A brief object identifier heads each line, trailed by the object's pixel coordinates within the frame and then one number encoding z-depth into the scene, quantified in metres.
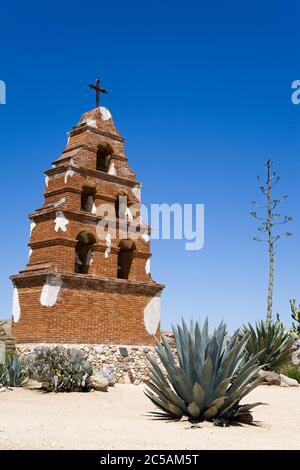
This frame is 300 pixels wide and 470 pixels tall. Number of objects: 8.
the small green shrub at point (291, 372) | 13.62
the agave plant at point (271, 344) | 12.56
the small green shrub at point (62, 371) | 10.04
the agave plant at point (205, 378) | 6.52
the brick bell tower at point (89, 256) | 13.39
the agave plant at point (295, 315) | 21.21
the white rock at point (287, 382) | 12.24
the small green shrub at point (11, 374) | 10.50
